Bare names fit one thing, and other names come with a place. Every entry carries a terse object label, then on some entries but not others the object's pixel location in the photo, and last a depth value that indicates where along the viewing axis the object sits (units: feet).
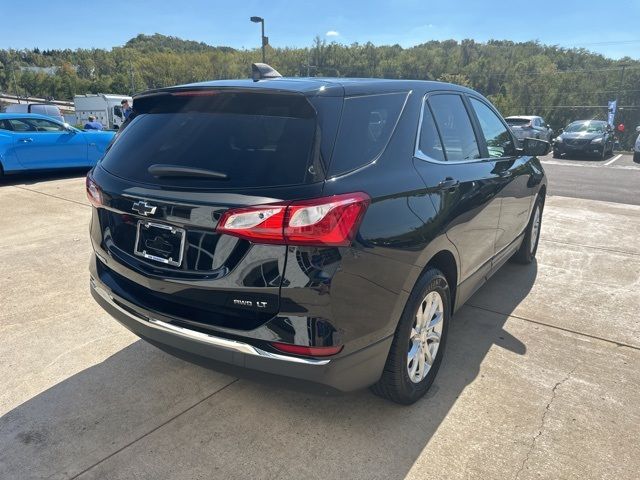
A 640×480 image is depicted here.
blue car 31.07
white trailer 103.60
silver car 69.62
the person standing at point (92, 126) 40.30
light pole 68.18
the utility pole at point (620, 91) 179.42
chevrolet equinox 6.31
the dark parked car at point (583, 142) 64.49
